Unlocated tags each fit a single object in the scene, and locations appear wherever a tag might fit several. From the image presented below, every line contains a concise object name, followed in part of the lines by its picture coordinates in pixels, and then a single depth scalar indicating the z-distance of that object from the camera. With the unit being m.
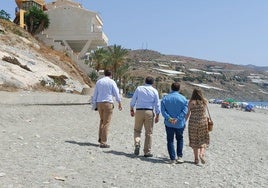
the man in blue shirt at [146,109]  9.95
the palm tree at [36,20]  54.94
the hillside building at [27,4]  64.69
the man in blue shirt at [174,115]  9.61
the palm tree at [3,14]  55.74
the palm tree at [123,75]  70.06
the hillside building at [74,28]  57.81
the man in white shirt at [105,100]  10.70
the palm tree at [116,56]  64.31
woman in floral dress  9.73
